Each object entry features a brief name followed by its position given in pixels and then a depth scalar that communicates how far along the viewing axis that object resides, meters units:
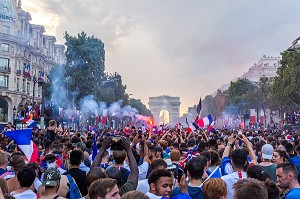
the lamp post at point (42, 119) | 25.06
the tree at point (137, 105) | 114.55
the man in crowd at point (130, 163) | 5.55
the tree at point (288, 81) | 47.46
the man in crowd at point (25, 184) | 5.93
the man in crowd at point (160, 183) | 5.07
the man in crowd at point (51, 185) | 5.42
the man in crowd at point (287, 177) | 5.61
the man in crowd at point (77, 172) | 6.87
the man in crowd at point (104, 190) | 4.40
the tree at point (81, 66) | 54.38
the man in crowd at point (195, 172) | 5.79
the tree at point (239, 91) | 89.50
